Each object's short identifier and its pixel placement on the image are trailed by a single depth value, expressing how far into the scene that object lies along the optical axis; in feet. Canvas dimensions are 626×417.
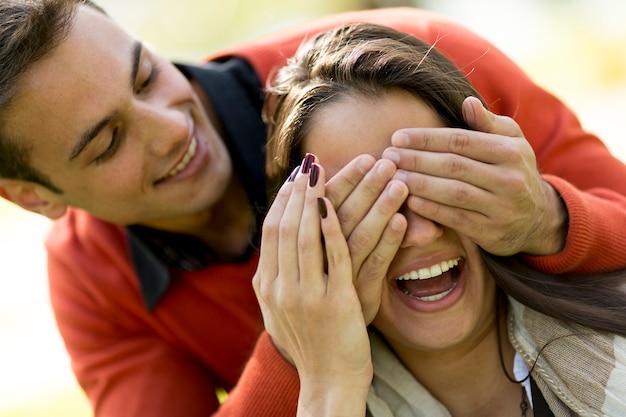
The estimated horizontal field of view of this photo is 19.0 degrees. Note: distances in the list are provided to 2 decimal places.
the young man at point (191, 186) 4.69
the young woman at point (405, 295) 4.73
